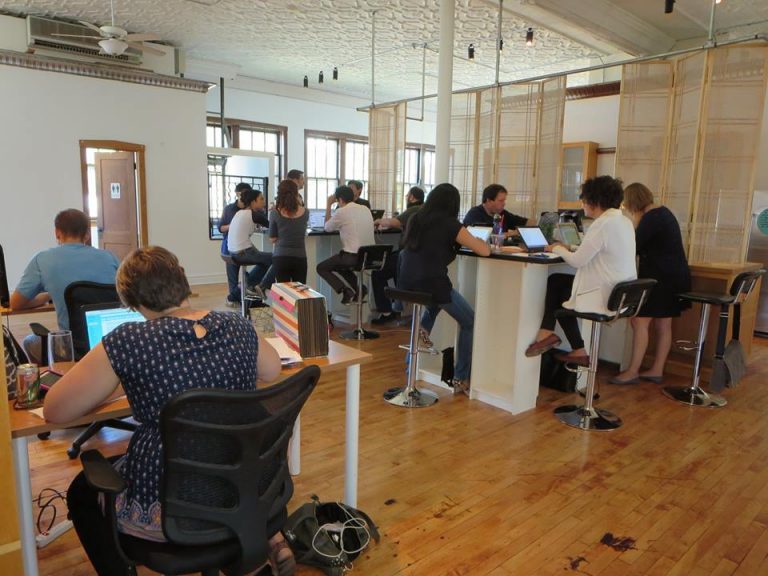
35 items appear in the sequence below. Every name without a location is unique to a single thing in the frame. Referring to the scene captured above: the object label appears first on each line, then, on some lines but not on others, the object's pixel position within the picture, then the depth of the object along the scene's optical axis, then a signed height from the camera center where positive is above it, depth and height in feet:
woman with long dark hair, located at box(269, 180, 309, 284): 17.15 -1.10
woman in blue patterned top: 4.63 -1.50
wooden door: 25.02 -0.40
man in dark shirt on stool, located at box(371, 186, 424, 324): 19.92 -2.66
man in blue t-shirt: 9.59 -1.35
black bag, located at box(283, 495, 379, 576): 6.88 -4.29
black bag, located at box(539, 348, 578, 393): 13.56 -4.17
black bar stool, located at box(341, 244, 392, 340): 17.37 -2.14
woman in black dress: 13.28 -1.23
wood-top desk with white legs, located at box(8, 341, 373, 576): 5.14 -2.46
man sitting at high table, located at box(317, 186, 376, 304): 17.43 -1.34
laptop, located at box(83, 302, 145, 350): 7.09 -1.61
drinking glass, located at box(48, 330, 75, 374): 6.36 -1.82
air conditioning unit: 21.06 +5.68
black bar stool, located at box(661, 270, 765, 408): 12.48 -2.48
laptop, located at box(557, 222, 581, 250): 14.28 -0.79
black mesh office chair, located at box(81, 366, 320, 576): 4.43 -2.35
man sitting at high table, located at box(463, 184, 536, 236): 16.34 -0.30
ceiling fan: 16.69 +4.72
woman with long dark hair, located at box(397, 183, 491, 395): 11.64 -0.92
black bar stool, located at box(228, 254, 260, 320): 19.39 -3.00
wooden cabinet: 24.03 +1.51
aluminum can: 5.57 -1.96
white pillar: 16.31 +3.26
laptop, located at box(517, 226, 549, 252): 12.47 -0.83
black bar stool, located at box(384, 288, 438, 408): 12.14 -3.95
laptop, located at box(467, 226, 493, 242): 13.28 -0.75
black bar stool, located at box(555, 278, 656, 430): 10.75 -2.69
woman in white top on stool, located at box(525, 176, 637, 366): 10.79 -0.92
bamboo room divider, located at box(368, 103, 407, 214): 23.12 +1.80
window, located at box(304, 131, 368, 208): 35.53 +2.28
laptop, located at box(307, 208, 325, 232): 22.98 -0.93
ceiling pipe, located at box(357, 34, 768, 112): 12.99 +3.84
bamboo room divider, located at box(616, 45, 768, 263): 13.56 +1.73
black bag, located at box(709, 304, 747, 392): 13.07 -3.64
